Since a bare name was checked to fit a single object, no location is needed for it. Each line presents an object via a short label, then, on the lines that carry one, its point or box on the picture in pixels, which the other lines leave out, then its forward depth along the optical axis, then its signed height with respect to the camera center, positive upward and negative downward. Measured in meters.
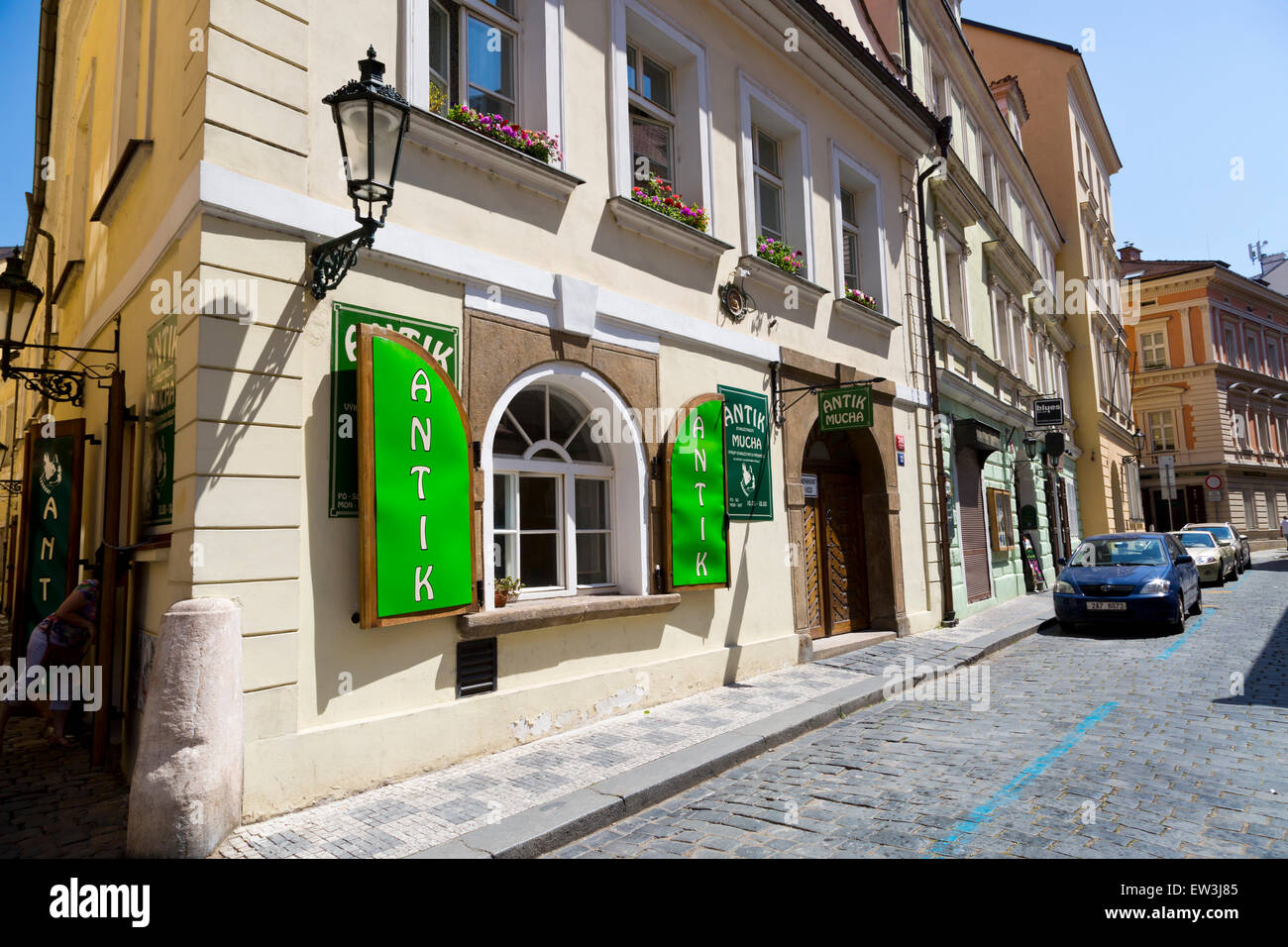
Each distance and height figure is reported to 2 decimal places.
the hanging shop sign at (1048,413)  19.78 +2.83
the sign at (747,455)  8.63 +0.92
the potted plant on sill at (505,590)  6.20 -0.32
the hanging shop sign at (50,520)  6.90 +0.42
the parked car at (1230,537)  21.25 -0.43
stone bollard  4.05 -0.94
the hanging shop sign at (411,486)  5.11 +0.44
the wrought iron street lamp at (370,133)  4.55 +2.40
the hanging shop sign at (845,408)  9.52 +1.53
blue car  11.51 -0.86
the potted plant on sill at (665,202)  7.96 +3.39
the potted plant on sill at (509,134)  6.21 +3.31
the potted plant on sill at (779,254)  9.58 +3.39
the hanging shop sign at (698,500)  7.67 +0.41
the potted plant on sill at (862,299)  11.16 +3.31
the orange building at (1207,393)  37.62 +6.17
